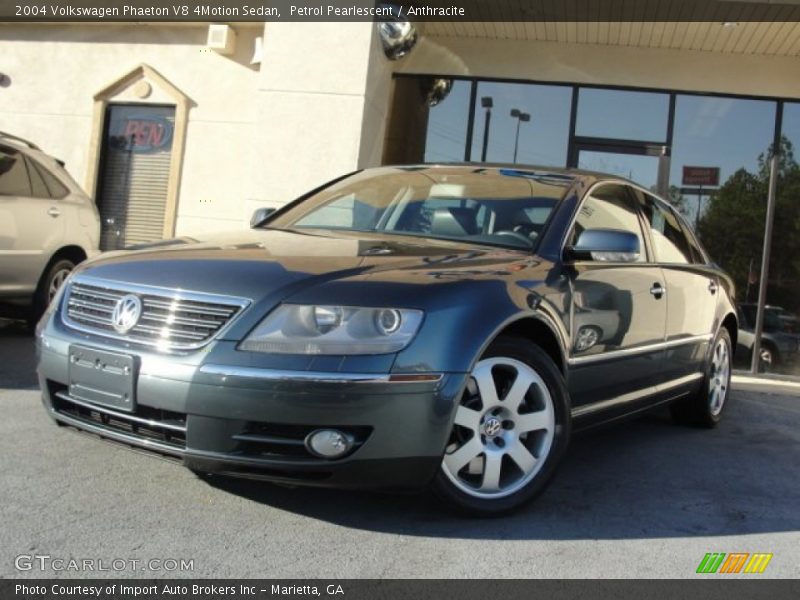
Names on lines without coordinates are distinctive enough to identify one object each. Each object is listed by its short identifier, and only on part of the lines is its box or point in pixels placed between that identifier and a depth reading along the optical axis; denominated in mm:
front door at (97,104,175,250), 10367
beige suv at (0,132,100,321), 6273
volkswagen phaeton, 2531
